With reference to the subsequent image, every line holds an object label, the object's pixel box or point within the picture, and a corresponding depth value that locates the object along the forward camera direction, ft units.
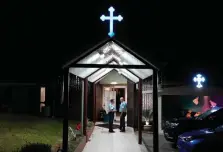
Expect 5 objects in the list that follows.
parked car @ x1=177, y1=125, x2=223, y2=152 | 24.02
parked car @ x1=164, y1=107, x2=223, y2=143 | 39.01
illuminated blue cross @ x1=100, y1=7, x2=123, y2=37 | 28.17
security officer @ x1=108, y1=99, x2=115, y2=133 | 47.88
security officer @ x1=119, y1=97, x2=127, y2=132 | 48.82
